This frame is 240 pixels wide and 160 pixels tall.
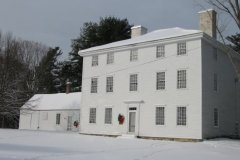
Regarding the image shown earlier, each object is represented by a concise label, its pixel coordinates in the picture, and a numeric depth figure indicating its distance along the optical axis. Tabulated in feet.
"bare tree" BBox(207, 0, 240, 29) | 69.48
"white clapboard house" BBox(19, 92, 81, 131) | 135.13
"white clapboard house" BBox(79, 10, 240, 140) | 87.71
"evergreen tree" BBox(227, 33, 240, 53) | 160.56
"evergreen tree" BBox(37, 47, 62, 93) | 189.16
